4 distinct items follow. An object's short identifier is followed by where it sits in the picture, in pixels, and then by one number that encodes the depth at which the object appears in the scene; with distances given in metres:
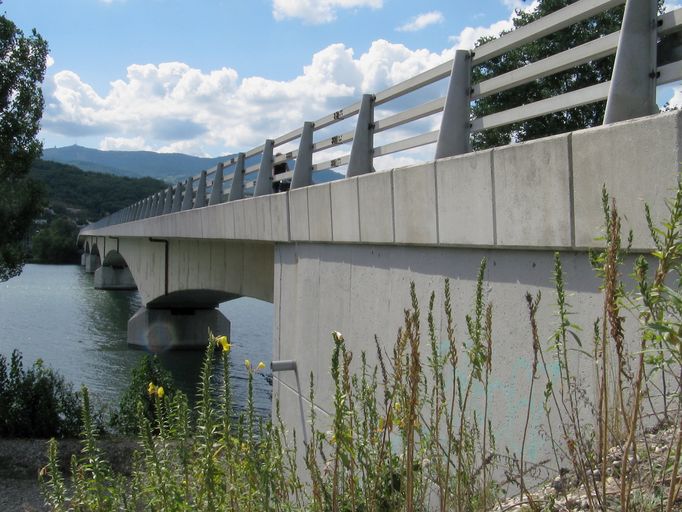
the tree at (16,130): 15.57
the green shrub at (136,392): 14.34
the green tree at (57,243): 103.88
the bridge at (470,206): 3.78
